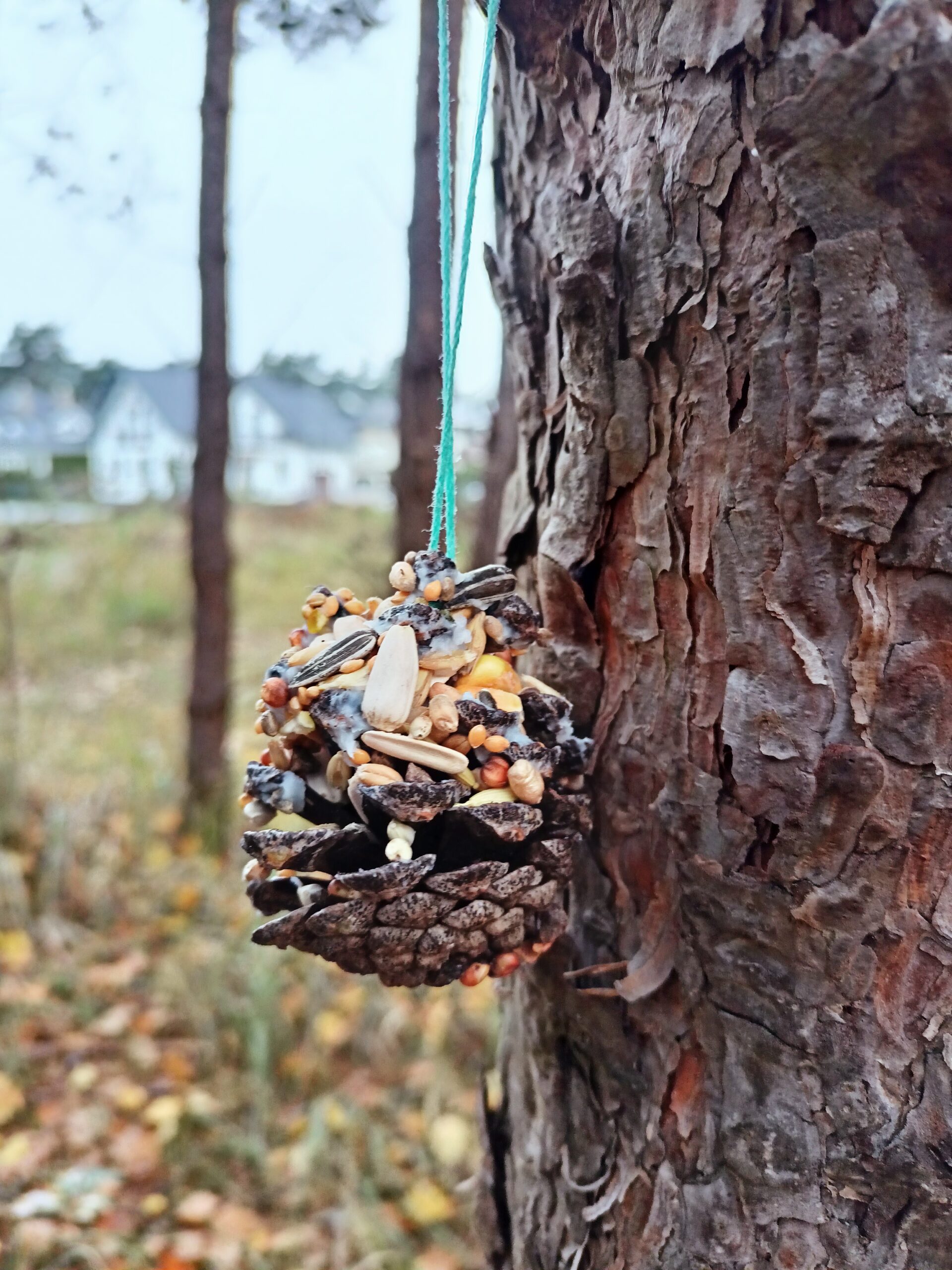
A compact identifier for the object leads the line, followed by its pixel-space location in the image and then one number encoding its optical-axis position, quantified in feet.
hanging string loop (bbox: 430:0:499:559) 0.53
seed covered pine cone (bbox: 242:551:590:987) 0.45
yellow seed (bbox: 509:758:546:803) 0.46
